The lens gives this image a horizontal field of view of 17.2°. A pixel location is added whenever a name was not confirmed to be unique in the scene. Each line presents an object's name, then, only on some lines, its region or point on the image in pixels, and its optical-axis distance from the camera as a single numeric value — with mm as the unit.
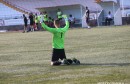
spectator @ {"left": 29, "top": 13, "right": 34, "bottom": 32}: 42825
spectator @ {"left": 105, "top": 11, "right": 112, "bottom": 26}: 42647
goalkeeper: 14089
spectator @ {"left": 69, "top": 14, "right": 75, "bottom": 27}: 45388
